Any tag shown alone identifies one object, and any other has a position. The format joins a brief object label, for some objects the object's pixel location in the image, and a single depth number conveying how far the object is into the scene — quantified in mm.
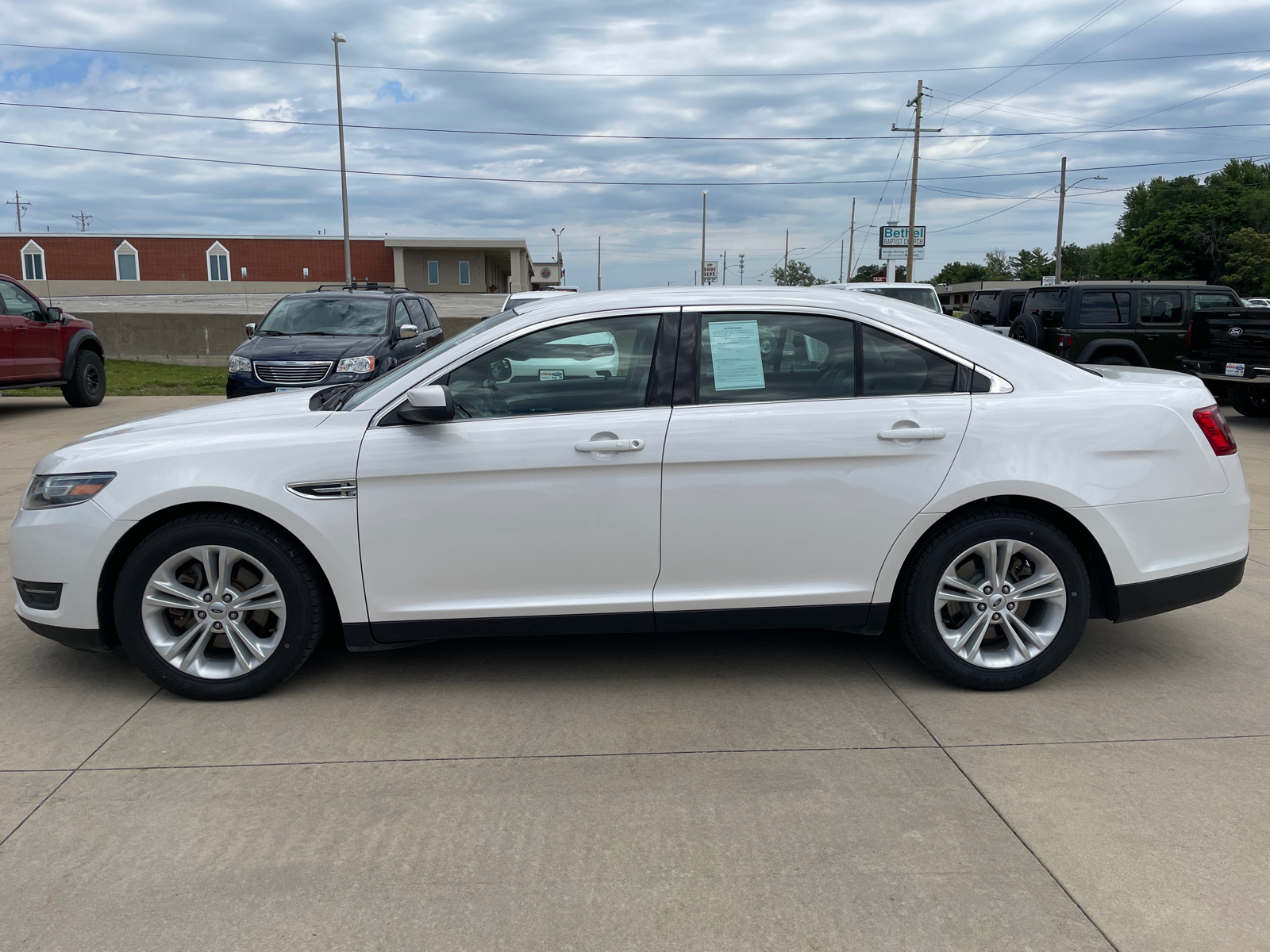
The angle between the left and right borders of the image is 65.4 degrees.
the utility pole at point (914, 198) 38438
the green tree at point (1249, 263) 72750
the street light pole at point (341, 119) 31547
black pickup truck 12853
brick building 55375
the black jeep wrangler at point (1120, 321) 14664
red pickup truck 12656
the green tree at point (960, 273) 133250
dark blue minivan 11430
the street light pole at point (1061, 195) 52625
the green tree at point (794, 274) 81094
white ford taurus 3852
